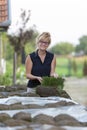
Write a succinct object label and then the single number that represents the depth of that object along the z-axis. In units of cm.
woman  786
